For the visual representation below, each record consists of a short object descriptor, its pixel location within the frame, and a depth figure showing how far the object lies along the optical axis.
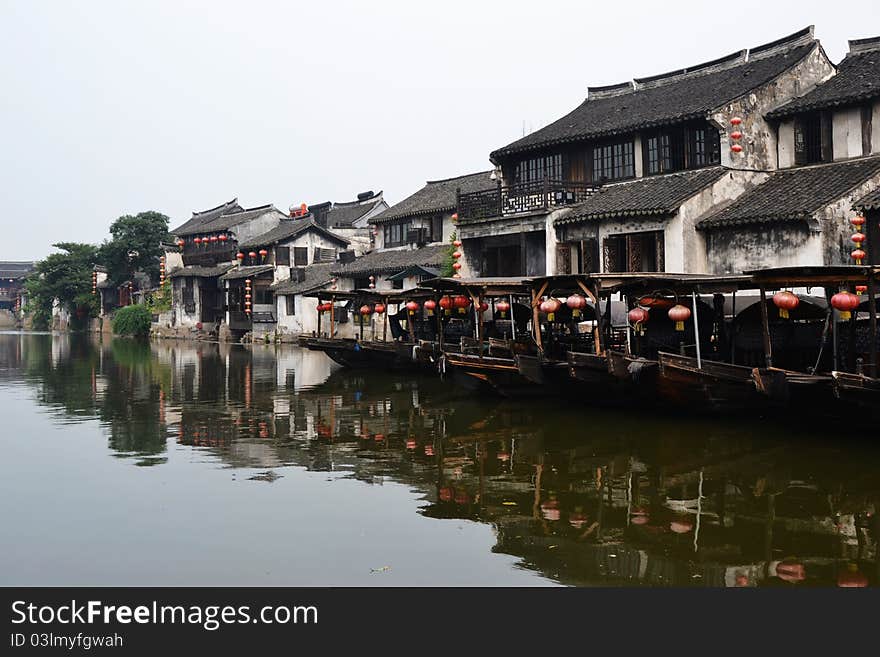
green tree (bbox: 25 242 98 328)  71.06
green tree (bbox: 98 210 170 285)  65.50
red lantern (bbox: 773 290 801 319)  16.28
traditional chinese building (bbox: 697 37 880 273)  22.91
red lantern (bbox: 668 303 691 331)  18.02
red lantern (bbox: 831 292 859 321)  15.05
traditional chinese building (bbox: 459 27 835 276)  26.08
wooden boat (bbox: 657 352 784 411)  16.45
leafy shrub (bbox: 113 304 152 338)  62.97
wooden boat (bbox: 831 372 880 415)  14.12
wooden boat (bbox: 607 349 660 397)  17.39
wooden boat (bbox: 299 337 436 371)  28.13
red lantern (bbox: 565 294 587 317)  19.67
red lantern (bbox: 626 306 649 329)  18.44
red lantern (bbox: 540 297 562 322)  20.75
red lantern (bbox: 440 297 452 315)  25.12
